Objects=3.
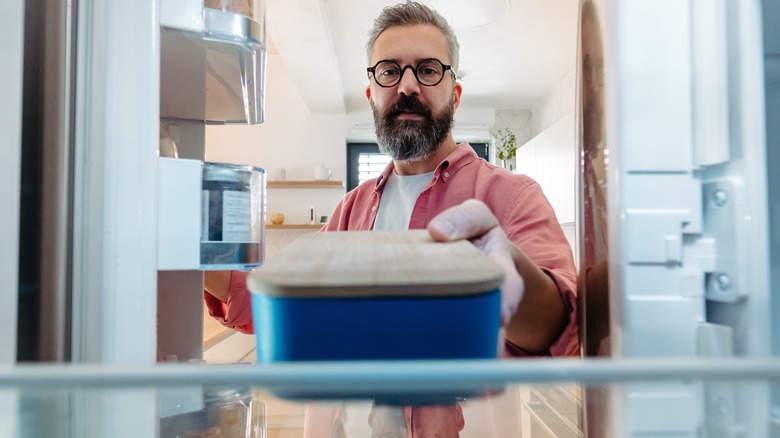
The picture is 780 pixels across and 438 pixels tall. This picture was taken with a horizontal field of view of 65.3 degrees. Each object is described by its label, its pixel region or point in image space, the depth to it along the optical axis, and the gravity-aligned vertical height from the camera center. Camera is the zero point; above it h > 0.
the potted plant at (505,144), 4.38 +0.64
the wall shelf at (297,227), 4.20 +0.04
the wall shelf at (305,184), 4.20 +0.33
